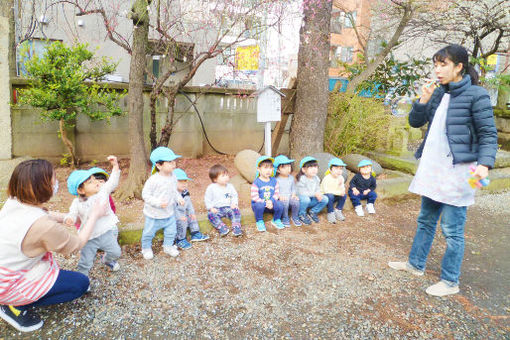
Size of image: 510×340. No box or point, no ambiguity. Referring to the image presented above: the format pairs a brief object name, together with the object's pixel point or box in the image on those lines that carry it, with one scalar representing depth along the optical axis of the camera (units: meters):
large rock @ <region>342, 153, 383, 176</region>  6.00
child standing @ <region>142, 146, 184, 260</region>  3.28
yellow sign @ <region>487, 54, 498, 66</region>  13.56
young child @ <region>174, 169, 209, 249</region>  3.56
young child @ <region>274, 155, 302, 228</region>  4.21
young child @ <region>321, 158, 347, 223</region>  4.48
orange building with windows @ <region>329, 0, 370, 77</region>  23.44
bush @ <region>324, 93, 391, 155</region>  6.36
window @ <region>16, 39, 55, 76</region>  9.34
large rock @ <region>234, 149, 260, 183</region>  4.94
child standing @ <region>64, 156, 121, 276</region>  2.69
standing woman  2.59
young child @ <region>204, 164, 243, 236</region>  3.85
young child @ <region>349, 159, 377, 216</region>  4.76
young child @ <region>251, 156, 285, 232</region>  4.04
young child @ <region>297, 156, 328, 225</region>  4.34
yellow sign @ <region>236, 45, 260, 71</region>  5.90
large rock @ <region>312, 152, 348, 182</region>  5.34
